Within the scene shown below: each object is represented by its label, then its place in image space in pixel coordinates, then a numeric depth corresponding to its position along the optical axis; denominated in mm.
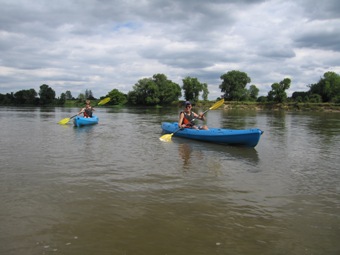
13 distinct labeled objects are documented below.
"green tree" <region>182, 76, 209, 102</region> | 90025
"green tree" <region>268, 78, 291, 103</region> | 72562
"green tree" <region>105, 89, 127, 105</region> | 97350
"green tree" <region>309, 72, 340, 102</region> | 75812
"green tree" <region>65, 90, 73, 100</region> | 122825
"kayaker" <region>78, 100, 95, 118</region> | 21025
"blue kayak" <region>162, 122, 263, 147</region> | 11445
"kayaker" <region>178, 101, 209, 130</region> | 14023
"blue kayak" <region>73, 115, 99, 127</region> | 18812
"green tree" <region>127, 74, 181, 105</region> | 84212
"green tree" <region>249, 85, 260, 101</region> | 100900
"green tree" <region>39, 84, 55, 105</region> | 106500
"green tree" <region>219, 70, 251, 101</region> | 92938
